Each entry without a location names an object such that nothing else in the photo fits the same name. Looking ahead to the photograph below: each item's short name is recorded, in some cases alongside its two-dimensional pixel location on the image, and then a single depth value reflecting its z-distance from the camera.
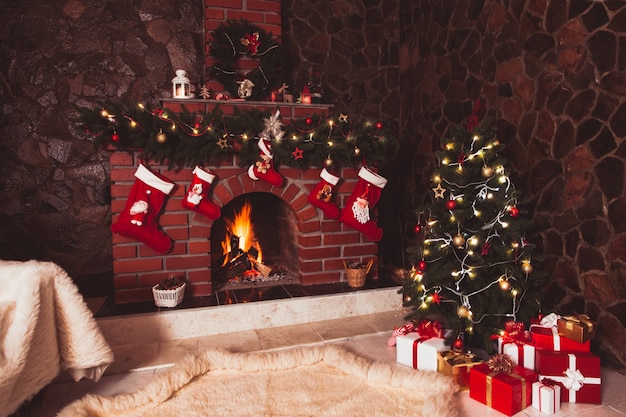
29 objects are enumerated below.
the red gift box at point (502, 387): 1.92
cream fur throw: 1.63
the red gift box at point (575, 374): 1.99
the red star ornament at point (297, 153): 3.00
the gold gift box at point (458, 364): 2.15
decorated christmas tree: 2.38
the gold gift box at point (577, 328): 2.09
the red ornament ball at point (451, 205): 2.38
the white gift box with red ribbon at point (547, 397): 1.92
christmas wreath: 3.47
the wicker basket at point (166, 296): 2.76
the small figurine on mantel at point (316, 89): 3.62
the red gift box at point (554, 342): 2.12
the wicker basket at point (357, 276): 3.20
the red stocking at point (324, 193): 3.15
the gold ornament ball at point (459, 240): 2.36
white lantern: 3.17
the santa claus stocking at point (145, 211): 2.72
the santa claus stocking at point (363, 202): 3.18
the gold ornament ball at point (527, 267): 2.37
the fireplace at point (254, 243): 3.45
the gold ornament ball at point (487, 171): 2.38
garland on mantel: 2.66
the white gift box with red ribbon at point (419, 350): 2.29
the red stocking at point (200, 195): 2.86
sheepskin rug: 1.94
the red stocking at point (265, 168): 2.97
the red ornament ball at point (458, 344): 2.31
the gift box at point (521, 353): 2.17
